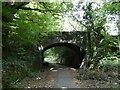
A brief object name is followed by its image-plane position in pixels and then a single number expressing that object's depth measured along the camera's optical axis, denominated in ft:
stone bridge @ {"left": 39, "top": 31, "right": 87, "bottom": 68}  25.54
